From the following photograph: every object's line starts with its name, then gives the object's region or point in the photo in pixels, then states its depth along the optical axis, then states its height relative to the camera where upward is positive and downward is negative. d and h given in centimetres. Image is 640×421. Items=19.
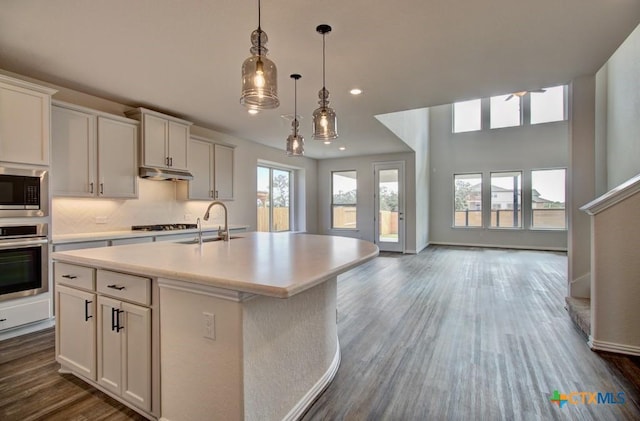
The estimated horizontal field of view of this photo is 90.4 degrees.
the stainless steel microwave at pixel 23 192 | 272 +15
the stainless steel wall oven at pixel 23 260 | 273 -46
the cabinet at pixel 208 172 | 477 +59
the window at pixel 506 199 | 873 +26
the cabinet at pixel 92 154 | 327 +62
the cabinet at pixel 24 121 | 274 +78
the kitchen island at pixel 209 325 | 144 -62
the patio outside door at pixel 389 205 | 796 +9
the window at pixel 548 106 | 837 +275
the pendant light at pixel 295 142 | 299 +64
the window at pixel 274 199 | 702 +22
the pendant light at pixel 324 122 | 249 +70
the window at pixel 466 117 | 925 +272
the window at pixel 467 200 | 920 +25
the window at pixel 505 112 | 878 +272
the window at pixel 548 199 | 834 +26
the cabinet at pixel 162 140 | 399 +92
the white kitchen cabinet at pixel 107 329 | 175 -74
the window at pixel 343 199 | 856 +26
